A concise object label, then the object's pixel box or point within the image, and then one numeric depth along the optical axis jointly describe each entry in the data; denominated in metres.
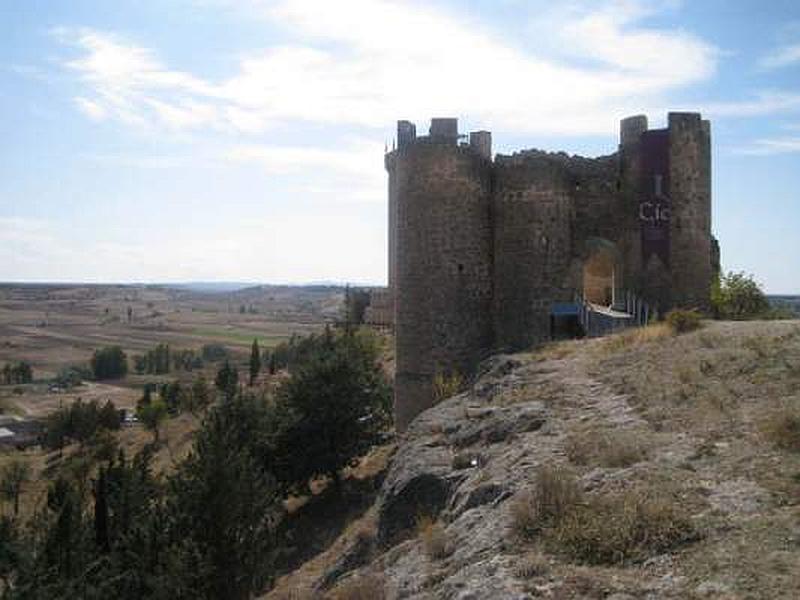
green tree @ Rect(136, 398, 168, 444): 53.19
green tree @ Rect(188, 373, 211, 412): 57.22
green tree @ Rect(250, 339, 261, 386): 69.22
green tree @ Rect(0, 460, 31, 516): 43.66
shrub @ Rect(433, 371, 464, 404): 18.50
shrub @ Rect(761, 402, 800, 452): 7.85
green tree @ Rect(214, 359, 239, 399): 57.48
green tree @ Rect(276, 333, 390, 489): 22.17
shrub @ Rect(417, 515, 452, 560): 8.24
